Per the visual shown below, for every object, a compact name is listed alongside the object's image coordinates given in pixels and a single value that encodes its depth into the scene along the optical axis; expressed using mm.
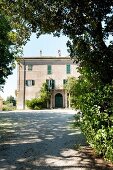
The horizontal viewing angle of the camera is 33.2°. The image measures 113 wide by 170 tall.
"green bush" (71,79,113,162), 4940
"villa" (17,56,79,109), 30077
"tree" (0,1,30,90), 6694
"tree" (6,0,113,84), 5982
